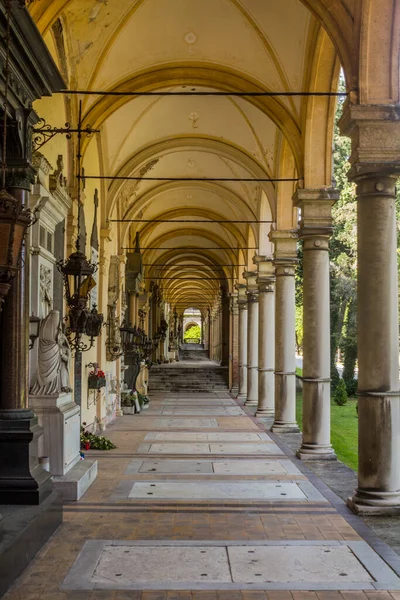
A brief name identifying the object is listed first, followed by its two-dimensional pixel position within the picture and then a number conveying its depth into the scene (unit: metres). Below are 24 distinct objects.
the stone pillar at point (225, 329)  34.34
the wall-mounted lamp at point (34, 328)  8.86
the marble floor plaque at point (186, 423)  16.83
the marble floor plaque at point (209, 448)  12.70
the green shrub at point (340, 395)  24.59
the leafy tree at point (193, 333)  107.69
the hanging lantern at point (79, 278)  10.13
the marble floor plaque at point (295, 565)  5.68
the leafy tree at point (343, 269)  22.12
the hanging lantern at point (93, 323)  12.23
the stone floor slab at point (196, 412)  19.84
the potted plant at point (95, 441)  12.45
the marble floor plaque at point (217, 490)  8.85
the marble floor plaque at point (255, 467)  10.67
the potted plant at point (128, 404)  20.03
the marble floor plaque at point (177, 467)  10.70
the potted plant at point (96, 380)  14.34
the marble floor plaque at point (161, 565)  5.65
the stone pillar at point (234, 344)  28.95
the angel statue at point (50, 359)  8.57
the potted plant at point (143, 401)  21.27
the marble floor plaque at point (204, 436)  14.41
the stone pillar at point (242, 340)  25.75
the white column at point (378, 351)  7.78
